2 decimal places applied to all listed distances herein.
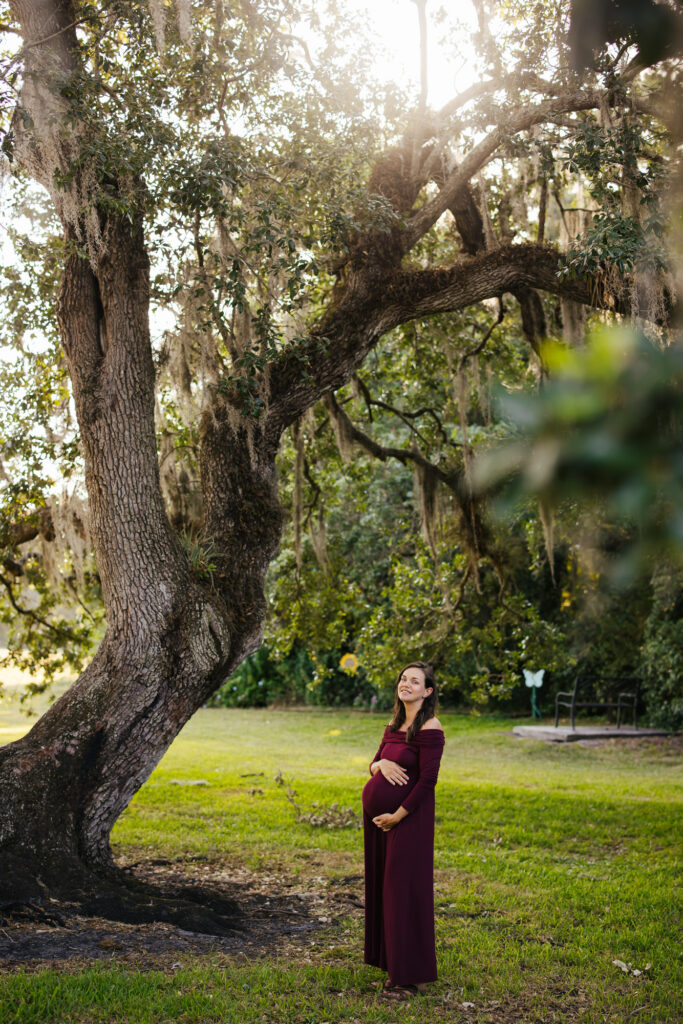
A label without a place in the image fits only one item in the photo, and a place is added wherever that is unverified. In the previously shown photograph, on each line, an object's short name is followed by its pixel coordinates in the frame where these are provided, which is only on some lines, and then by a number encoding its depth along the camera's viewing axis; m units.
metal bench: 14.83
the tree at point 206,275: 5.39
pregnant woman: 4.23
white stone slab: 14.09
